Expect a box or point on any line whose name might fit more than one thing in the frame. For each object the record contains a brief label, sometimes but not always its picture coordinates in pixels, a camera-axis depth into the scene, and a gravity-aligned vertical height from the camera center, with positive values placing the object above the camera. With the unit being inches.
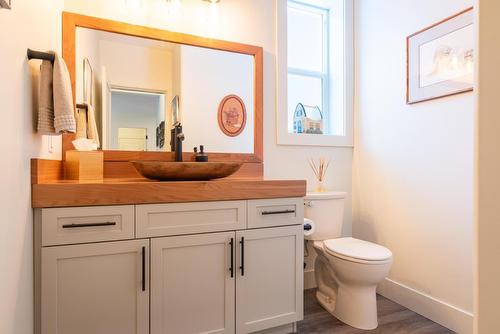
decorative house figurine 94.0 +15.0
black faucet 68.8 +6.8
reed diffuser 91.5 -1.4
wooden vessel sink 55.6 -0.7
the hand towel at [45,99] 44.8 +10.7
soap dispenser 71.0 +2.7
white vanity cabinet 46.8 -19.2
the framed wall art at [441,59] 64.9 +27.1
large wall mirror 68.9 +21.2
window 95.3 +33.4
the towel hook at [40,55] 43.3 +17.3
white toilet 65.6 -23.9
